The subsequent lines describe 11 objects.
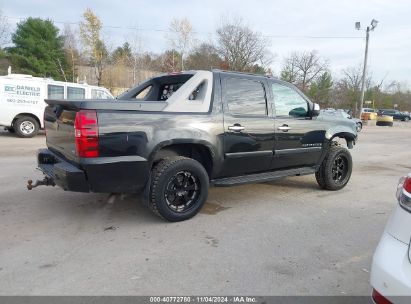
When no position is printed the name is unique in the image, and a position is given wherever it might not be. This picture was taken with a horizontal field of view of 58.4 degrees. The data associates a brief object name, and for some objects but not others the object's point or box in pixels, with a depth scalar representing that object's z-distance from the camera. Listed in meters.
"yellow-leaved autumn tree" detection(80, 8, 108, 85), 34.62
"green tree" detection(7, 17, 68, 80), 42.38
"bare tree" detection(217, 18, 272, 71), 47.41
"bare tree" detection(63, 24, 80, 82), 39.12
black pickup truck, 3.87
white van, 12.23
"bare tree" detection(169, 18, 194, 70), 40.72
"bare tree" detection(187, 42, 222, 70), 45.84
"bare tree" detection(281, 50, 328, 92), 62.56
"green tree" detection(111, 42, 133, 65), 37.31
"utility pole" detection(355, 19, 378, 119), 29.08
